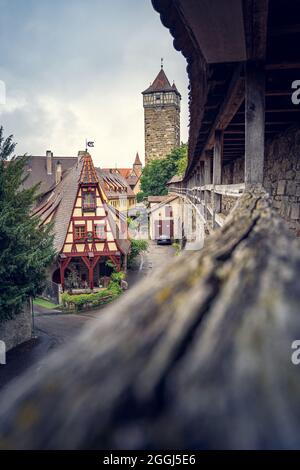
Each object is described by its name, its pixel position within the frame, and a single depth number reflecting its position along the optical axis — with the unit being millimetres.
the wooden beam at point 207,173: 7035
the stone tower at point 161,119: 53438
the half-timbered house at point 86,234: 19203
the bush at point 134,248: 23469
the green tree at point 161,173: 46656
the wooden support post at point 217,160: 5231
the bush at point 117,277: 19844
